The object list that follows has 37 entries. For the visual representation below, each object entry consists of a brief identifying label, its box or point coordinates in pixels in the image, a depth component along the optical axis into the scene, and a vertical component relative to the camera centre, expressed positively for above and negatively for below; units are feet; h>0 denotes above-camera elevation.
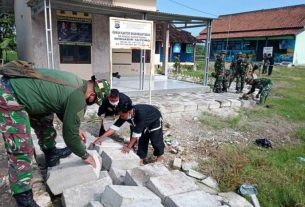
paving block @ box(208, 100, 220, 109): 25.91 -4.29
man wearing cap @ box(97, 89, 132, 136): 12.55 -2.16
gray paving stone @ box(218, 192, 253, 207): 10.55 -5.42
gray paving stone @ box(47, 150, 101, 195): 10.00 -4.37
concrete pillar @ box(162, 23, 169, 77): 41.29 +1.56
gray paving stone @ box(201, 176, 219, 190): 12.13 -5.44
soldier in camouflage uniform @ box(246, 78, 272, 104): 28.84 -2.74
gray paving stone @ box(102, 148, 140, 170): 11.60 -4.35
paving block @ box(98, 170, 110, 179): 10.47 -4.46
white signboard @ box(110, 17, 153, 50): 21.09 +1.78
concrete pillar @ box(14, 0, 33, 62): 33.60 +3.23
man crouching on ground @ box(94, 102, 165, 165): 12.78 -3.31
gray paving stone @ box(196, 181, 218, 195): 11.56 -5.47
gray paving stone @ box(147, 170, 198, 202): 9.04 -4.31
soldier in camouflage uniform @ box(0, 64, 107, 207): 8.19 -1.67
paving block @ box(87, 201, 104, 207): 8.38 -4.47
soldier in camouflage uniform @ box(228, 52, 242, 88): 35.29 -1.30
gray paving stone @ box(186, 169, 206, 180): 12.73 -5.35
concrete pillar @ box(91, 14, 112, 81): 35.73 +1.28
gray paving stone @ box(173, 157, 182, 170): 13.58 -5.20
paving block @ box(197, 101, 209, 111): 25.25 -4.31
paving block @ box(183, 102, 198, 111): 24.21 -4.24
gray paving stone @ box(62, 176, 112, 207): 9.19 -4.66
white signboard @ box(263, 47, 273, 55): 88.39 +3.07
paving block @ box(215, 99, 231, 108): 26.66 -4.21
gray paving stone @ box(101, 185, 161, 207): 7.96 -4.13
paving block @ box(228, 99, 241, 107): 27.27 -4.29
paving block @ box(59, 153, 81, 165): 11.01 -4.19
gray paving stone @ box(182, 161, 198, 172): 13.41 -5.28
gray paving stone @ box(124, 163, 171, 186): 9.96 -4.30
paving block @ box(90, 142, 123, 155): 12.65 -4.18
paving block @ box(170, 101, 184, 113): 23.35 -4.20
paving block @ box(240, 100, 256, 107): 28.02 -4.42
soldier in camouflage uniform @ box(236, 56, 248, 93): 33.30 -1.57
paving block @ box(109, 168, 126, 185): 10.75 -4.66
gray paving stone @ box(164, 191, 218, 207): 8.41 -4.36
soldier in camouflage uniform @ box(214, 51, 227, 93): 32.99 -1.73
